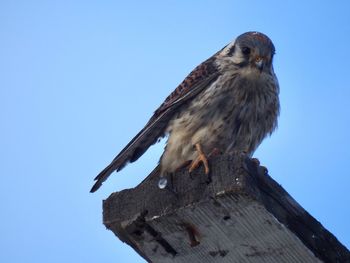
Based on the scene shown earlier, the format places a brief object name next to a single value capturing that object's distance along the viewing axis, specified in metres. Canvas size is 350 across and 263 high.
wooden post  5.01
